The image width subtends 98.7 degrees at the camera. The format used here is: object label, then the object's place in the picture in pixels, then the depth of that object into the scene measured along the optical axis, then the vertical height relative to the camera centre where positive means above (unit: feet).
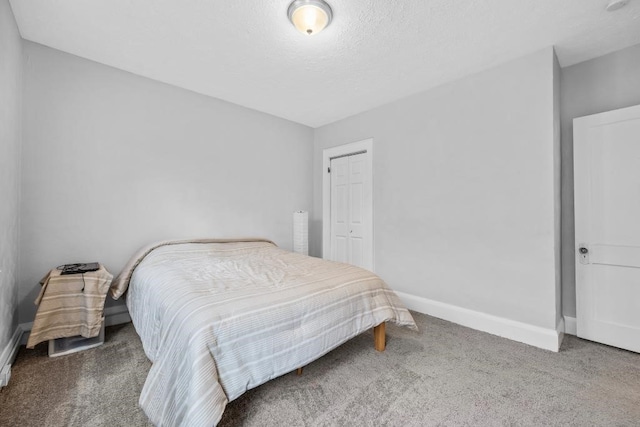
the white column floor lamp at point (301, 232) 13.11 -0.79
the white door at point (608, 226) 7.37 -0.28
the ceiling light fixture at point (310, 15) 6.03 +4.57
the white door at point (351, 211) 12.57 +0.23
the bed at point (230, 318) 4.15 -2.02
